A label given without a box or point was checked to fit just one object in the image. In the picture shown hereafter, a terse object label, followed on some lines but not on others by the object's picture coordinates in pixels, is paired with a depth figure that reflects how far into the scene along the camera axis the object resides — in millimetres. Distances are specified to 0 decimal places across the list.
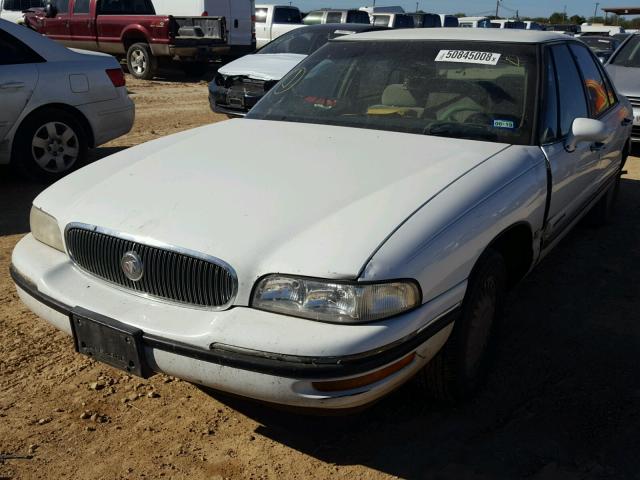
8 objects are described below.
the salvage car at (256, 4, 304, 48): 19250
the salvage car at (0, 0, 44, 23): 18031
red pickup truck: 14695
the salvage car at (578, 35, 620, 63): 15650
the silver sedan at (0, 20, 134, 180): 6016
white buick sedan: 2258
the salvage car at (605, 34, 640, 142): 8305
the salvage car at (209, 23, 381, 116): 8891
